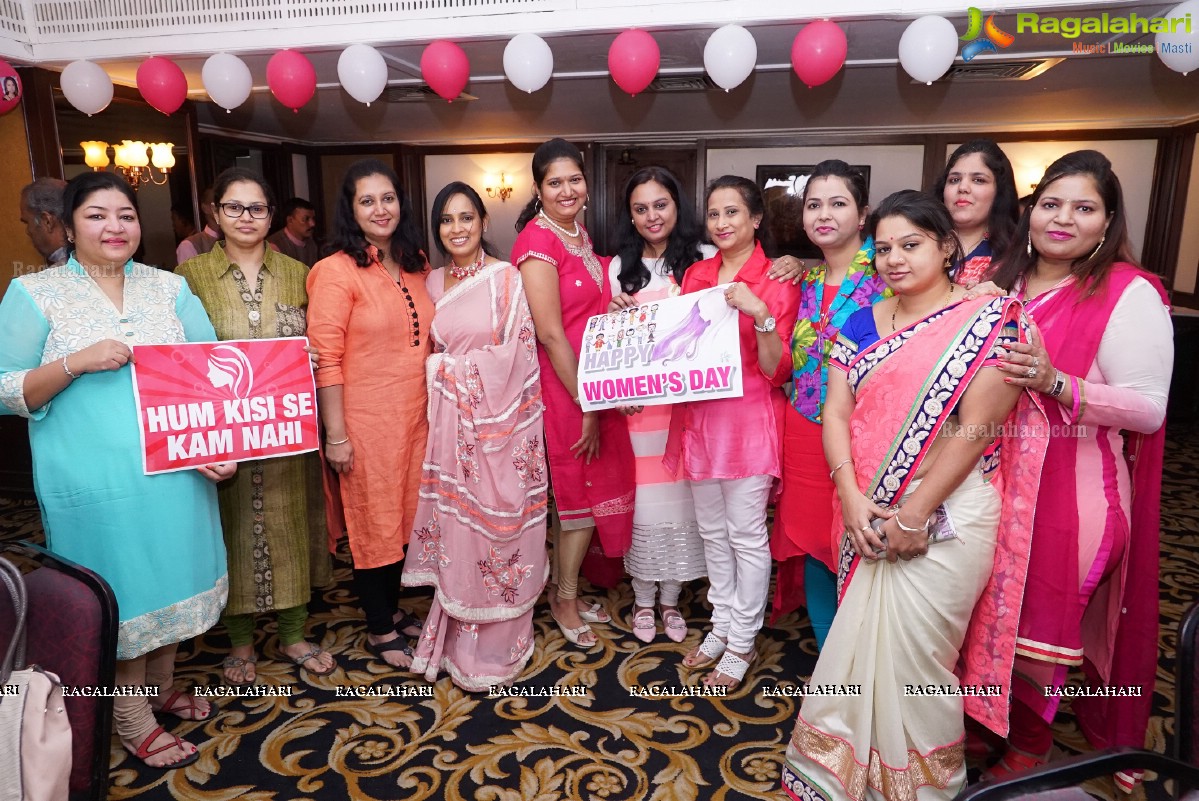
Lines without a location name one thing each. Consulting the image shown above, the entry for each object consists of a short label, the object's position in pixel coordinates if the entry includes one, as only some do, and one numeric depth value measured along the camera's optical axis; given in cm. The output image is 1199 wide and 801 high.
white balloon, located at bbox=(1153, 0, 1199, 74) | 290
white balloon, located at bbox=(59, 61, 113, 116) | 370
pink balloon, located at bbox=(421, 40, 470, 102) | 335
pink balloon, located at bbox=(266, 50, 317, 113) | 350
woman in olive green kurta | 213
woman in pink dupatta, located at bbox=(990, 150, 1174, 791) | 162
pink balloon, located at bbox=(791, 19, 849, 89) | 307
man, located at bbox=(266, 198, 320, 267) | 592
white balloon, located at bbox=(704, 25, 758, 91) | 320
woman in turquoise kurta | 178
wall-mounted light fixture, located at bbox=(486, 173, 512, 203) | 851
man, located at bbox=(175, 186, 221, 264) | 447
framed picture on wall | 785
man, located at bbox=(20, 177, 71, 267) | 259
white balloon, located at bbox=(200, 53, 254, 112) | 356
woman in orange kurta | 218
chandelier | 468
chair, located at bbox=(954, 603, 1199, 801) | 107
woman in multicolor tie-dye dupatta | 195
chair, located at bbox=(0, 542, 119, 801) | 140
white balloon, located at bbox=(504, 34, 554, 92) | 328
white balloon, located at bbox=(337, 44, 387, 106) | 347
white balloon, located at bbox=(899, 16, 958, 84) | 301
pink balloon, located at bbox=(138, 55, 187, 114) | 362
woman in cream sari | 157
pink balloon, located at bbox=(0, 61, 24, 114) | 368
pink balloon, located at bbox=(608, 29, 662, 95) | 326
